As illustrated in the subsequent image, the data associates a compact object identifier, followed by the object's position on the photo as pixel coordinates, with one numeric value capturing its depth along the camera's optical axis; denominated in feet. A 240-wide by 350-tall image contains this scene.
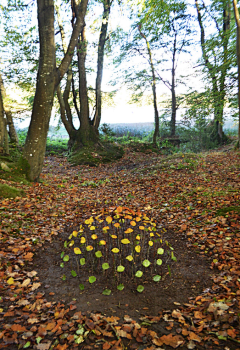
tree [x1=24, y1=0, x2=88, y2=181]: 20.52
